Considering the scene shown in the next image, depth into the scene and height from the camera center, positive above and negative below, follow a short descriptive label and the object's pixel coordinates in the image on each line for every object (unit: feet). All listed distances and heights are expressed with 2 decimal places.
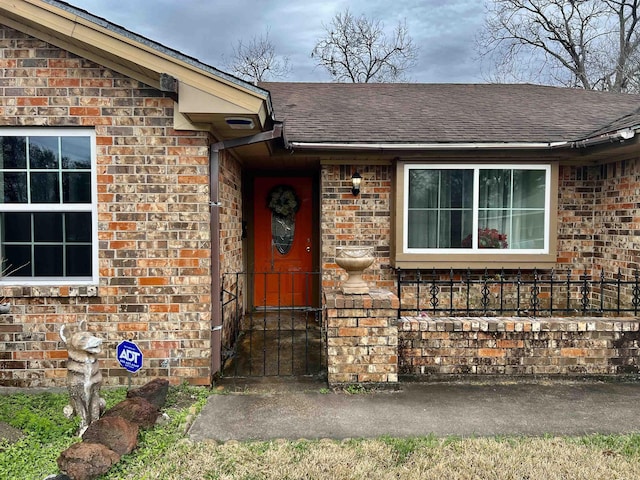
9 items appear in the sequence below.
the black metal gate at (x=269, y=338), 16.03 -5.24
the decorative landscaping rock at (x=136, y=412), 10.74 -4.73
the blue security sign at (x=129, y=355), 11.49 -3.52
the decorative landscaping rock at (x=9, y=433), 10.43 -5.18
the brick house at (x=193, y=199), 13.57 +0.96
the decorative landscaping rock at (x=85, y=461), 8.72 -4.88
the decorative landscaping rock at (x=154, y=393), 12.13 -4.80
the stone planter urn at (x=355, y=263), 14.21 -1.29
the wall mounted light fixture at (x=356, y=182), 20.15 +1.95
